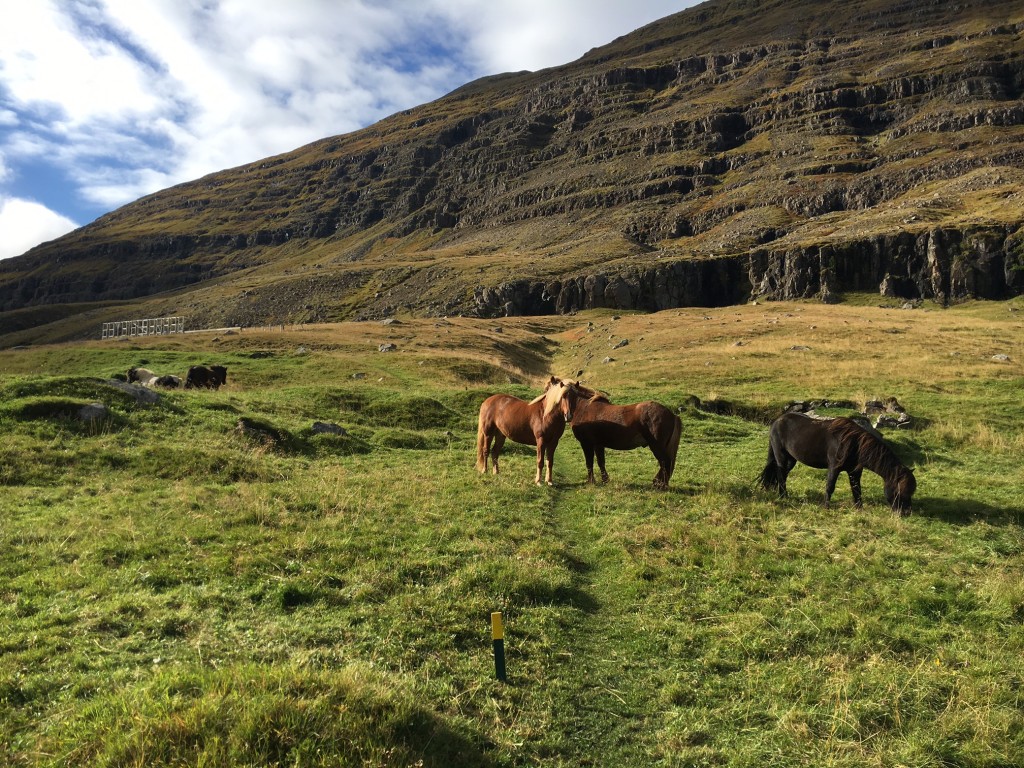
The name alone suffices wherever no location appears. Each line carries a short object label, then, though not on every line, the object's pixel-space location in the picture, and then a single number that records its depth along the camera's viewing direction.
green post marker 5.90
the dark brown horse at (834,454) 12.91
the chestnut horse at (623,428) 15.37
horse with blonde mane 16.08
